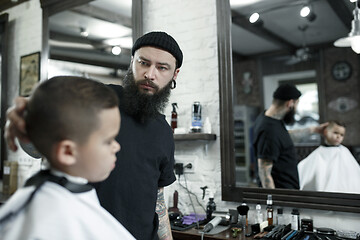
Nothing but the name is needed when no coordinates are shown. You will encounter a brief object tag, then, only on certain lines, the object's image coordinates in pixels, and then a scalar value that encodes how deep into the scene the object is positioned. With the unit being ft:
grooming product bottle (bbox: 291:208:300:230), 7.20
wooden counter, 6.97
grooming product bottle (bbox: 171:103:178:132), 9.15
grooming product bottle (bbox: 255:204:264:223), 7.63
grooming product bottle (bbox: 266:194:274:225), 7.47
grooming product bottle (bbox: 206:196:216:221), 8.21
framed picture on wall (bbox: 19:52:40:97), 12.96
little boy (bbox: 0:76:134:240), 2.79
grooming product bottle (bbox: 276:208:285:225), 7.60
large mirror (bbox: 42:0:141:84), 10.27
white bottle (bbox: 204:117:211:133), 8.67
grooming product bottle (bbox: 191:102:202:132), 8.68
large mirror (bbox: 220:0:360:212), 8.00
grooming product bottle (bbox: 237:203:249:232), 7.50
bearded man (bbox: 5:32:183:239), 4.88
